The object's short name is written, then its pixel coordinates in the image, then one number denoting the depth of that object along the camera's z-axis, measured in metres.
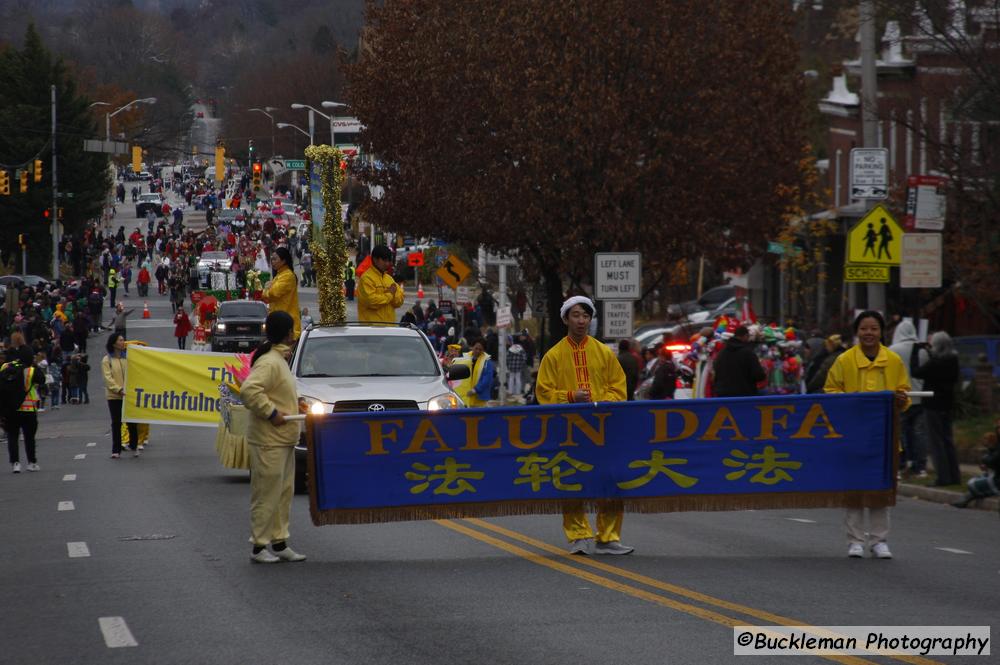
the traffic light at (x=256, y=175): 113.70
